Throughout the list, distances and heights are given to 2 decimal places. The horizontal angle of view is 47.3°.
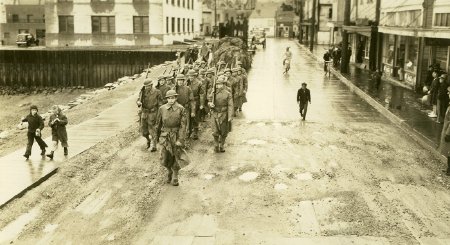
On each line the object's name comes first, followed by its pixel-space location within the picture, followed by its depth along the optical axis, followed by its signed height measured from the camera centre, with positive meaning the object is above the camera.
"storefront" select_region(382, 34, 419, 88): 25.92 -0.61
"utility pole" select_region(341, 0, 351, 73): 34.12 -0.50
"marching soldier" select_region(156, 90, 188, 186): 11.11 -1.94
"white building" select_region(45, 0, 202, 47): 50.31 +1.89
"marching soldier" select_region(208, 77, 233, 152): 13.82 -1.75
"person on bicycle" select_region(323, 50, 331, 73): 34.44 -0.89
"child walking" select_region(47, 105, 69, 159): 13.06 -2.18
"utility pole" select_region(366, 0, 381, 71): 33.16 +0.19
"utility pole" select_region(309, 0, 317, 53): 55.92 +1.86
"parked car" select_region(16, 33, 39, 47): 54.28 +0.05
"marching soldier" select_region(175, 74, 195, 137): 14.50 -1.46
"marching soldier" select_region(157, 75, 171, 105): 14.66 -1.21
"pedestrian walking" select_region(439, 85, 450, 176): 12.17 -2.20
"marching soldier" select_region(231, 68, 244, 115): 17.64 -1.49
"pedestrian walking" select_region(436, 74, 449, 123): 16.89 -1.66
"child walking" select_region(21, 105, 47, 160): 12.93 -2.19
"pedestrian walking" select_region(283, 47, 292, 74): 35.25 -1.13
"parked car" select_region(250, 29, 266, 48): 63.26 +0.98
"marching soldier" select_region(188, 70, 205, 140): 15.70 -1.54
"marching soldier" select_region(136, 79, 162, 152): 13.80 -1.61
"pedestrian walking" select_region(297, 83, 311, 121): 18.78 -1.94
